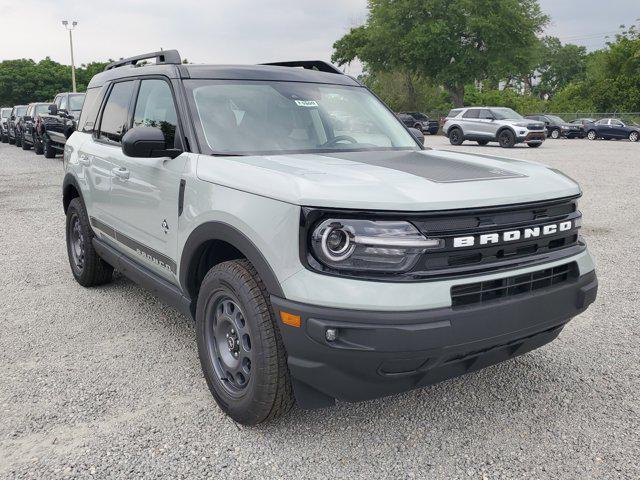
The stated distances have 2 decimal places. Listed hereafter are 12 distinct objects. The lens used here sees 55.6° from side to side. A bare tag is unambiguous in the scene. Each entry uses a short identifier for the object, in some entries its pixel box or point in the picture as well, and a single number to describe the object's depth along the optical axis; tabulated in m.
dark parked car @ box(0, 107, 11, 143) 31.17
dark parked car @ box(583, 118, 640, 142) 32.35
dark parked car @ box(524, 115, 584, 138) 34.84
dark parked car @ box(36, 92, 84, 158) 16.86
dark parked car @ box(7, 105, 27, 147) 26.81
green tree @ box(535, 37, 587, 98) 99.25
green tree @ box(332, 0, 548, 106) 42.28
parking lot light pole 52.25
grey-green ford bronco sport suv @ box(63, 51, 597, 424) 2.49
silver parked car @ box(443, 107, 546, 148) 24.50
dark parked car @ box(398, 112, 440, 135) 38.72
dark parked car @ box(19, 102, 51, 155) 21.42
